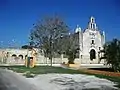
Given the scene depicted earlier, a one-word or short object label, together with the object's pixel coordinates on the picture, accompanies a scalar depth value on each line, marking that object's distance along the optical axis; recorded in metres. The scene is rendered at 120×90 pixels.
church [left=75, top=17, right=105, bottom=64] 25.86
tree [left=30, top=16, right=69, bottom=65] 15.61
